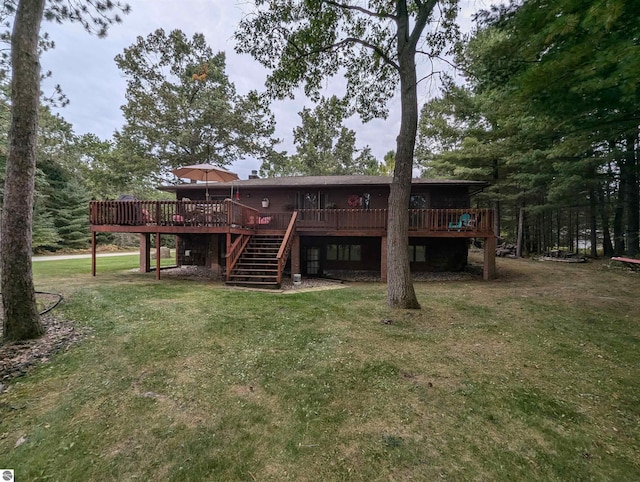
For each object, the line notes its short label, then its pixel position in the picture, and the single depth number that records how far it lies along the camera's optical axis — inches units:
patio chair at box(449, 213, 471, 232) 397.4
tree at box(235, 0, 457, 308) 246.4
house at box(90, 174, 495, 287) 370.6
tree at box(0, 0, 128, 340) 162.1
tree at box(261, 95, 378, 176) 1174.3
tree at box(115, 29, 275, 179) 738.2
